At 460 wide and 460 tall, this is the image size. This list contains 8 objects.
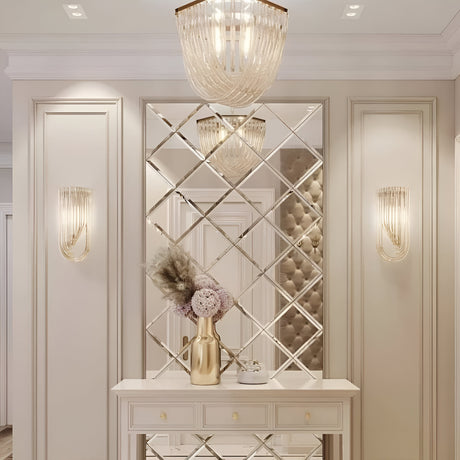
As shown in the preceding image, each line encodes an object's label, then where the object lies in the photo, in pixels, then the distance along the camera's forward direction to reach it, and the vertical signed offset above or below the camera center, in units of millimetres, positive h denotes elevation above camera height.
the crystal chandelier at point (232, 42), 2049 +659
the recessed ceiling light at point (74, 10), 2896 +1093
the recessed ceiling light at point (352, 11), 2904 +1098
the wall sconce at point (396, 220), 3307 +70
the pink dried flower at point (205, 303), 3139 -371
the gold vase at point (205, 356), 3158 -654
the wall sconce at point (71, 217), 3303 +83
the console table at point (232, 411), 3062 -916
